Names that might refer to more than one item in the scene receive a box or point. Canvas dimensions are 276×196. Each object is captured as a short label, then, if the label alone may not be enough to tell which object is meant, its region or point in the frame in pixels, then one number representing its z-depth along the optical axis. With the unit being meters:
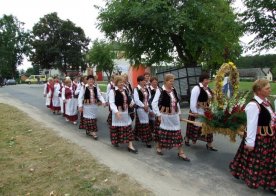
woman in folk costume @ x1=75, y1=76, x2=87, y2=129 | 6.76
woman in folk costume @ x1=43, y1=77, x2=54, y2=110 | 9.59
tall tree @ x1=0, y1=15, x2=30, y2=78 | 47.44
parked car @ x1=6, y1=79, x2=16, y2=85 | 38.85
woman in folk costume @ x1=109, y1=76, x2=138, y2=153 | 5.04
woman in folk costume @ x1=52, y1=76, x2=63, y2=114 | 9.27
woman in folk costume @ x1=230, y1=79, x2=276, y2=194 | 3.28
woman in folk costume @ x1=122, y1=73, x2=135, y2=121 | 5.77
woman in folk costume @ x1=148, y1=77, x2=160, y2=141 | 5.33
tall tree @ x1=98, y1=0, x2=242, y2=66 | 10.20
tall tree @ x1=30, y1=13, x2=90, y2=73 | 35.74
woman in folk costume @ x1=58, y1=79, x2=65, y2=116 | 8.45
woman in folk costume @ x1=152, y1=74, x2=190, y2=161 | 4.63
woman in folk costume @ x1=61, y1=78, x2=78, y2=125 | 7.72
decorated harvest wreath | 3.98
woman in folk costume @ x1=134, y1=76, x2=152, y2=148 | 5.37
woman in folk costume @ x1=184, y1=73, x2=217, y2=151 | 4.83
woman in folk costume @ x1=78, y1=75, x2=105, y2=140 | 6.01
